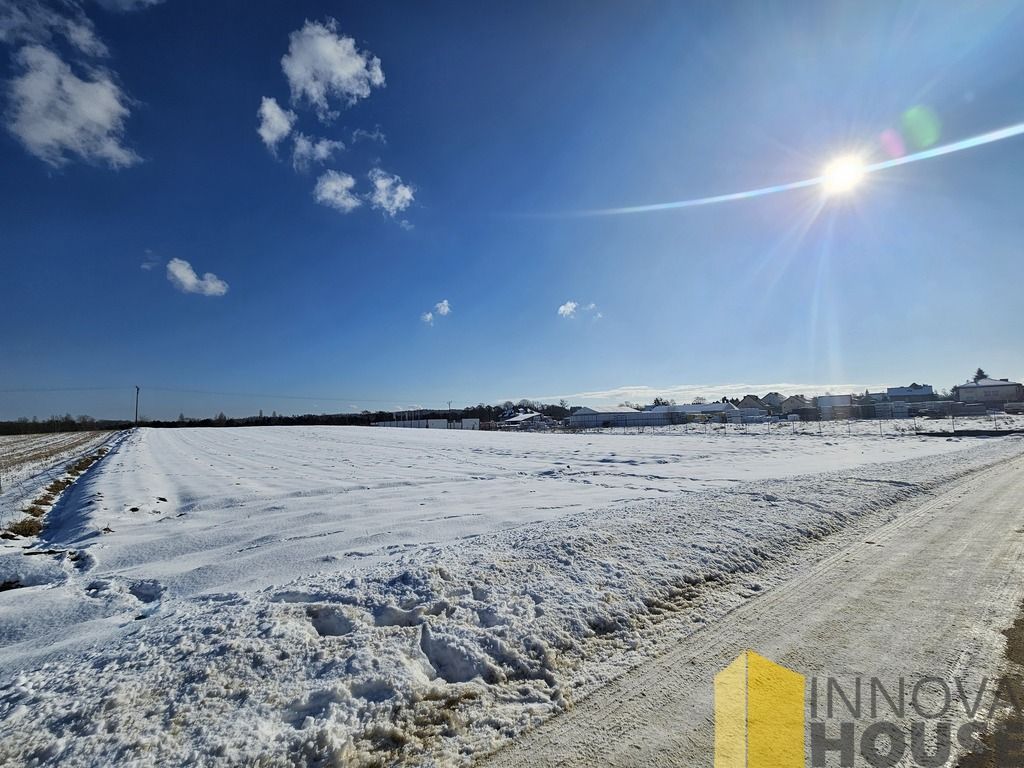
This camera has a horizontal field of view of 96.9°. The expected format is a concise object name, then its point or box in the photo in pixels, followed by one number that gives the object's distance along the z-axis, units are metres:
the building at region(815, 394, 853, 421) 72.56
